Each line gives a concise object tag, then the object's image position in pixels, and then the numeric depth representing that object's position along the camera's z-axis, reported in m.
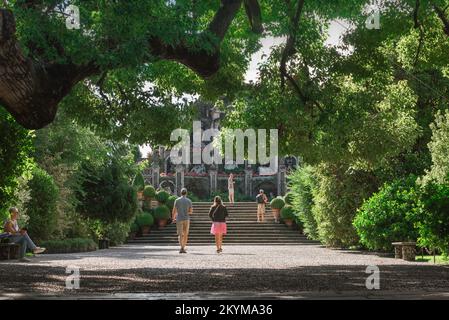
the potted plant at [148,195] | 45.63
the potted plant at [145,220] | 41.72
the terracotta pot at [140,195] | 44.53
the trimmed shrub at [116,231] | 36.53
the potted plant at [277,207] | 44.44
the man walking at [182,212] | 24.23
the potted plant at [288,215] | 41.53
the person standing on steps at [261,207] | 42.88
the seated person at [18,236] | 20.38
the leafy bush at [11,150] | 15.77
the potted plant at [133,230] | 41.44
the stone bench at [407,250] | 20.41
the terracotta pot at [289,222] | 42.06
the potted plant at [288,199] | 42.73
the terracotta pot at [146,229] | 42.22
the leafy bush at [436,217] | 16.86
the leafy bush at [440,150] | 22.53
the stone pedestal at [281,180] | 59.75
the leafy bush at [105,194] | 33.44
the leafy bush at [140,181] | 45.28
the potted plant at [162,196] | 46.34
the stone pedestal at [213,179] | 60.41
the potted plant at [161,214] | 42.81
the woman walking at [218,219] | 25.66
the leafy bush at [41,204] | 27.17
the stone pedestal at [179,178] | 58.28
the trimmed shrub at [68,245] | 27.53
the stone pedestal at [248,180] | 61.06
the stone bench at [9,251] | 20.08
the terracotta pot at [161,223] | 43.60
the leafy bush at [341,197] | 28.61
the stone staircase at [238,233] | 38.09
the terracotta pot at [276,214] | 44.41
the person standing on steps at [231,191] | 50.31
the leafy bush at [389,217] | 22.48
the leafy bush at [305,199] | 33.50
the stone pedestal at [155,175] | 58.31
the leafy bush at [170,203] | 45.62
